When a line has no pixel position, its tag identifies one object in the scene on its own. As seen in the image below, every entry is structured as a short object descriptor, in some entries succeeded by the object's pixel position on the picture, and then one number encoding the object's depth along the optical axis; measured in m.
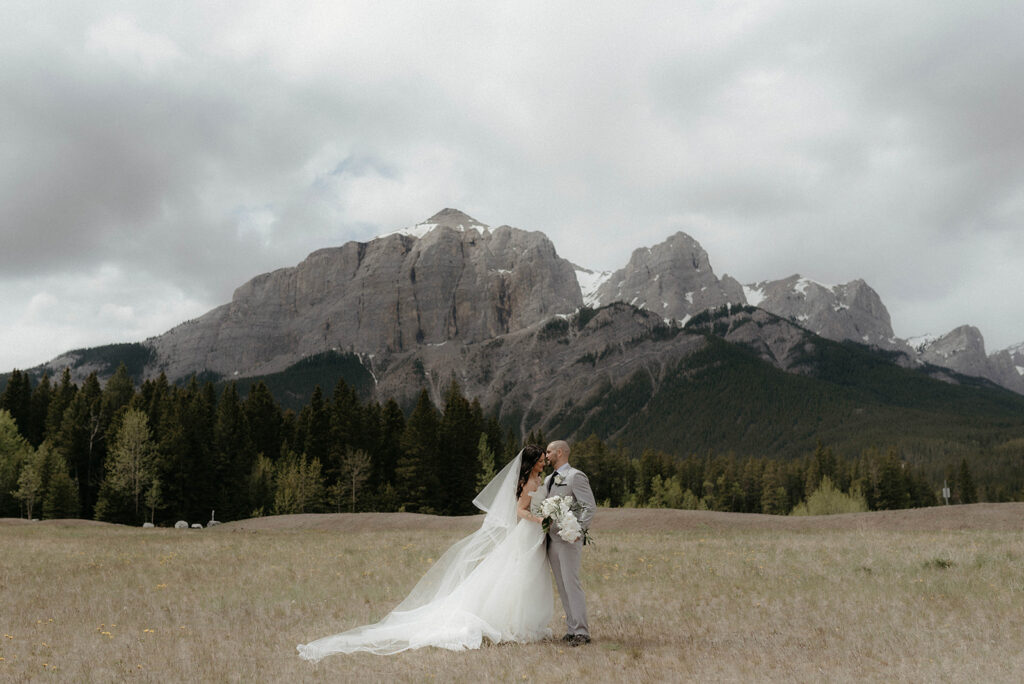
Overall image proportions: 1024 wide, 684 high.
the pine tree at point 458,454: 78.81
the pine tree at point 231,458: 72.75
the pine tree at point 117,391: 83.62
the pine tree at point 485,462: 81.50
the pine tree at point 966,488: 132.25
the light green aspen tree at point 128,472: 64.12
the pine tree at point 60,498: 66.62
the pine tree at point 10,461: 70.50
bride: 13.30
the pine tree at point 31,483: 66.56
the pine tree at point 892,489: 116.06
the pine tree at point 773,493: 131.25
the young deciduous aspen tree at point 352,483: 72.88
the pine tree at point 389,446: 80.25
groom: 13.59
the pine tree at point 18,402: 86.75
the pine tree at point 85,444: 76.25
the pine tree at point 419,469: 74.56
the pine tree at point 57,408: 79.75
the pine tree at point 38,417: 88.19
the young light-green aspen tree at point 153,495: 64.50
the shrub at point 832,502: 101.75
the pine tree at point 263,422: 84.00
